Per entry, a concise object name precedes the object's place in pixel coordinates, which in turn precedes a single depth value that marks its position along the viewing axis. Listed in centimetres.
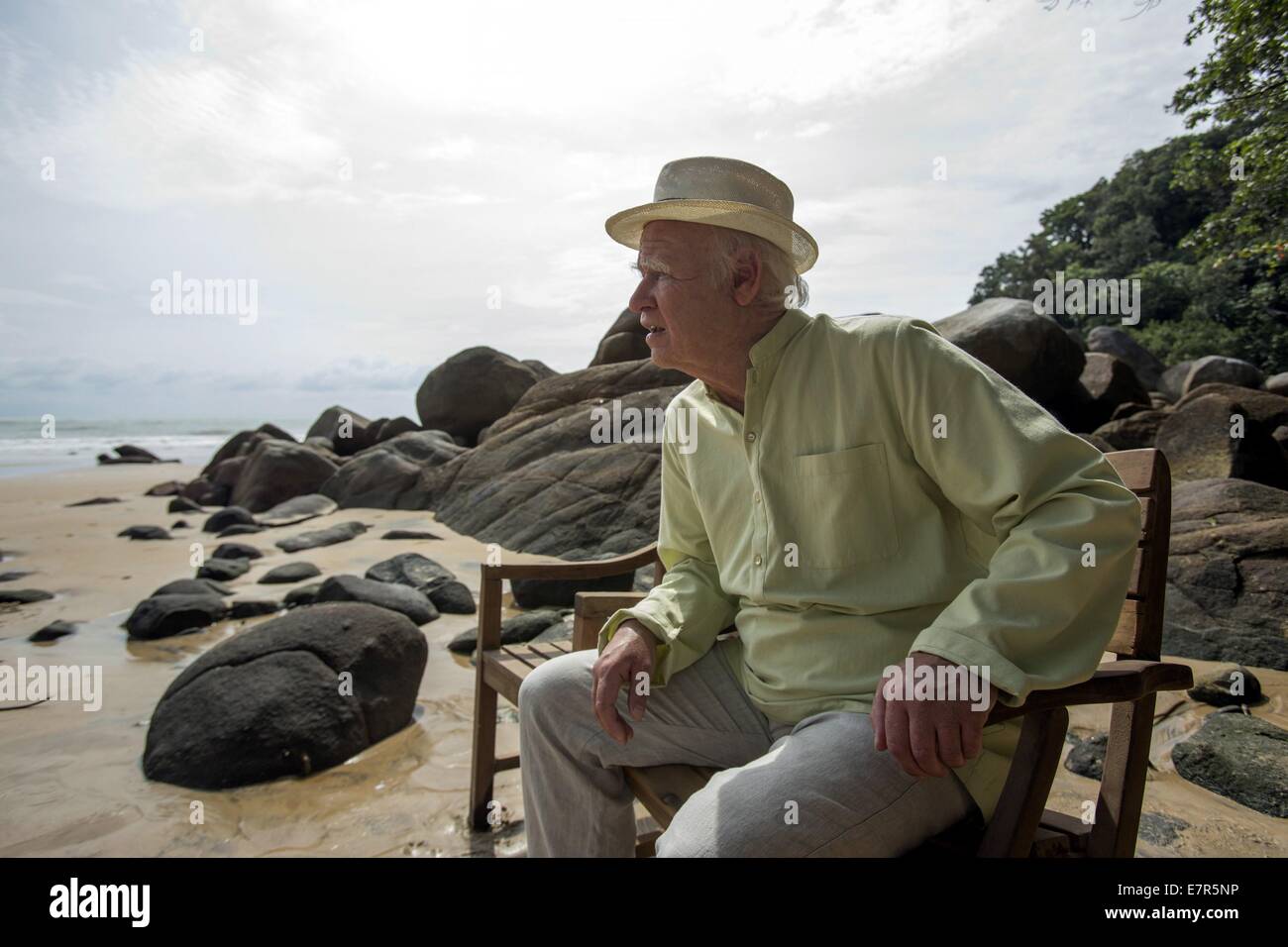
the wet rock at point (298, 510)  1136
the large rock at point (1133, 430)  1141
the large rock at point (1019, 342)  1246
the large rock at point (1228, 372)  1736
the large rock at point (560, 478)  837
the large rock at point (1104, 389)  1345
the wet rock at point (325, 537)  902
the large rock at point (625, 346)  1583
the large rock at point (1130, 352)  2136
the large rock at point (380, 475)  1236
